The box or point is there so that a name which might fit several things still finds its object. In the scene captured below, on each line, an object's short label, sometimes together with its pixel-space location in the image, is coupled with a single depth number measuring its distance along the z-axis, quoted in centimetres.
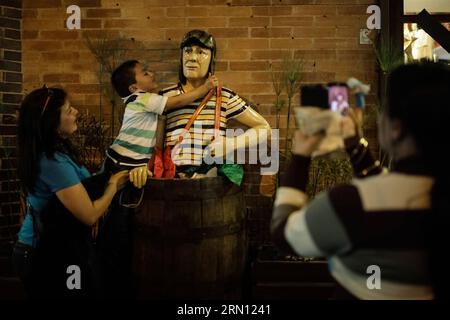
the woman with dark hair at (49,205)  239
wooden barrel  301
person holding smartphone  133
